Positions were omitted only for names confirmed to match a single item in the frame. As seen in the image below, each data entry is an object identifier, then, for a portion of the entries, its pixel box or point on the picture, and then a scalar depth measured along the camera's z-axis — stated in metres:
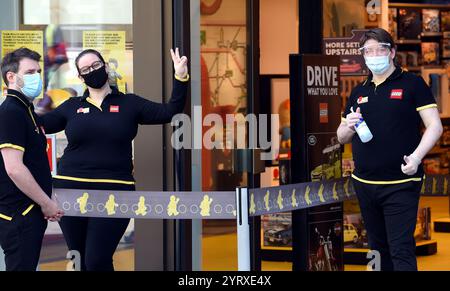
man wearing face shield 13.27
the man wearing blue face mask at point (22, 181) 11.65
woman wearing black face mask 13.45
